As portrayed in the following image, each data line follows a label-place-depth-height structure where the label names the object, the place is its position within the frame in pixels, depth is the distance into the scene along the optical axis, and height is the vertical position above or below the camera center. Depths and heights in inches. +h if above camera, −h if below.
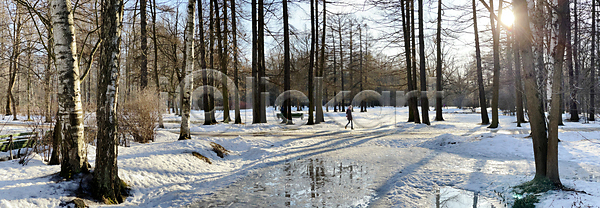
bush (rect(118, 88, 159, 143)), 381.1 -14.3
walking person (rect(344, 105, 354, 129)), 704.5 -25.3
